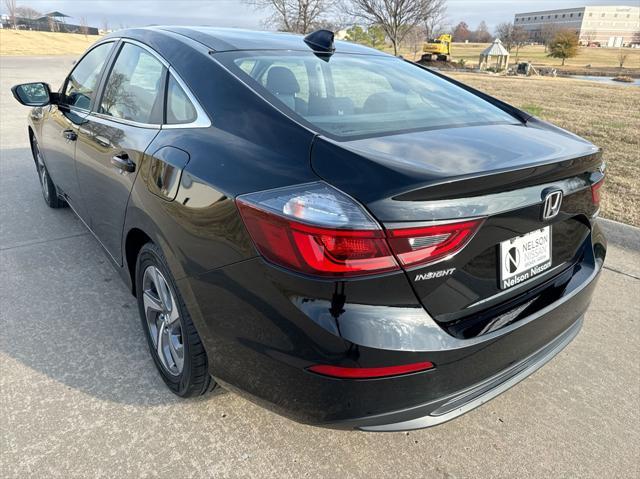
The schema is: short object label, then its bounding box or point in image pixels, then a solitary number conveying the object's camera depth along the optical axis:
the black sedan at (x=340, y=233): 1.51
